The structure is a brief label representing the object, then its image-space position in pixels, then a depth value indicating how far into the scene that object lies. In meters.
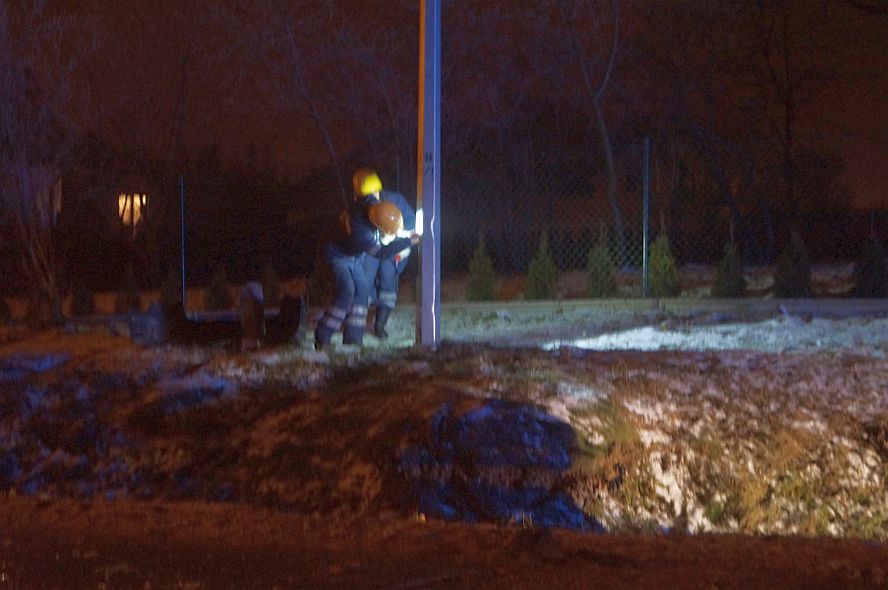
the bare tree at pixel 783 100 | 25.23
